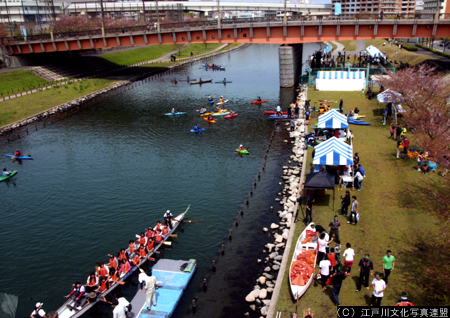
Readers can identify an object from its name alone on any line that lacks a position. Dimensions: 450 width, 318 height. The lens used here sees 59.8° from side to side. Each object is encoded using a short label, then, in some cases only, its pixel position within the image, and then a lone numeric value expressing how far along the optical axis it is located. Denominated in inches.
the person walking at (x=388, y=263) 793.6
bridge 2620.6
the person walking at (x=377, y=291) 730.8
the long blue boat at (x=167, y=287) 824.9
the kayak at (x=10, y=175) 1593.4
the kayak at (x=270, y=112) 2391.7
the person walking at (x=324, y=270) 806.5
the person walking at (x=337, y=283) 758.5
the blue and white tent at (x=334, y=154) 1211.2
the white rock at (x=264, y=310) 815.7
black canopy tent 1117.1
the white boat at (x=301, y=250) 797.9
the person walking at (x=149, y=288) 813.9
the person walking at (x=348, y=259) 844.6
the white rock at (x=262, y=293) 873.5
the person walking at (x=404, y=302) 692.1
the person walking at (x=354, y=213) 1035.3
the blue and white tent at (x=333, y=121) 1562.5
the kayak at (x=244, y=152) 1764.3
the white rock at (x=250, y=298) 870.9
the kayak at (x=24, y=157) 1792.6
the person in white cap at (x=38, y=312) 815.1
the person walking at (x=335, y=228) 941.7
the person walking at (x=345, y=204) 1068.0
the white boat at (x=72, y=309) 850.8
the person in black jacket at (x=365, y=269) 782.5
